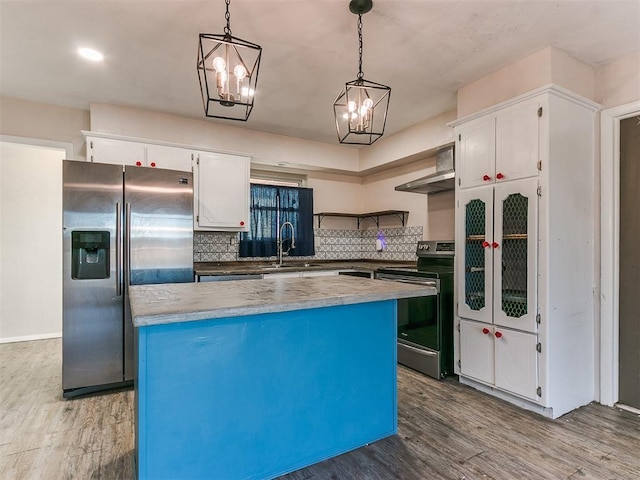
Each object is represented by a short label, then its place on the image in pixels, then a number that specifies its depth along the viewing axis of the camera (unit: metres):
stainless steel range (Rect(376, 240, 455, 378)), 3.20
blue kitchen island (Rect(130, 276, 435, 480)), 1.49
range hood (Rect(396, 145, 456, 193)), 3.33
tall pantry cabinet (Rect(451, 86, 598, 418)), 2.47
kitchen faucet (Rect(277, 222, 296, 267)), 4.54
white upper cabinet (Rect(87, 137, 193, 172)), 3.38
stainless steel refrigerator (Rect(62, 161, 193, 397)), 2.84
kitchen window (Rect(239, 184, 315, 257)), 4.44
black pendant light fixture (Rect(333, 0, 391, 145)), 1.91
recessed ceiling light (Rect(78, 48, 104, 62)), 2.57
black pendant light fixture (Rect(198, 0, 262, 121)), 1.52
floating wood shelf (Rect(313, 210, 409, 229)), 4.51
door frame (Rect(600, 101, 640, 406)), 2.64
